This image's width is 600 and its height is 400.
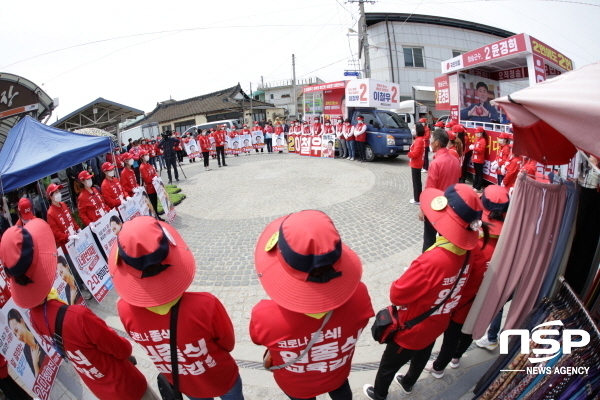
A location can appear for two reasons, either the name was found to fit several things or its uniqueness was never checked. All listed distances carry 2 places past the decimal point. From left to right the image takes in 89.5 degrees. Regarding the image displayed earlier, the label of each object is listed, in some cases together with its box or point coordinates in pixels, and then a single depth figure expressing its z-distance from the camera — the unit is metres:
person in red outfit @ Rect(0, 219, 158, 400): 1.95
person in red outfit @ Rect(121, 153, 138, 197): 6.87
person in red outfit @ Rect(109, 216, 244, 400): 1.68
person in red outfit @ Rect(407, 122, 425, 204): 6.67
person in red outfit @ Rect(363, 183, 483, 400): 2.10
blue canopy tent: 5.07
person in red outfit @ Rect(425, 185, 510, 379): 2.56
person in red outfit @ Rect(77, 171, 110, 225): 5.32
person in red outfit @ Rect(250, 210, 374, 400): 1.50
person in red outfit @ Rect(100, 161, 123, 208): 6.12
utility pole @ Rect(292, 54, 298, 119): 37.38
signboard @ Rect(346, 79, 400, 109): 13.41
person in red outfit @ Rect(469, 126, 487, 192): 8.16
